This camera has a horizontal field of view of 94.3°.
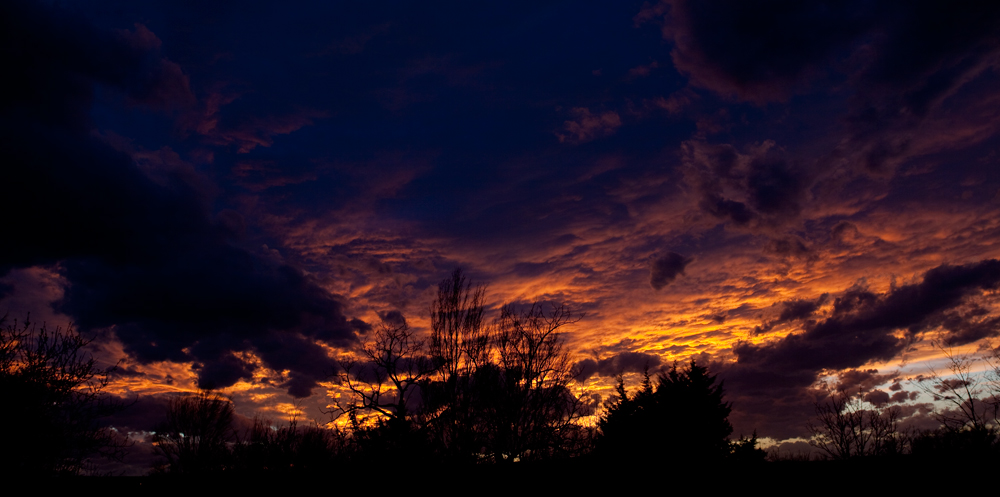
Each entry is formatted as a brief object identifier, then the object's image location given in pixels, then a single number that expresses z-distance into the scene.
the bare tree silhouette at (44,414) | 16.12
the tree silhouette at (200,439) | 38.03
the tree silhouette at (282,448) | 36.69
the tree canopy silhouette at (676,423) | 32.75
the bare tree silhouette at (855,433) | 33.69
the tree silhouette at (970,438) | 13.52
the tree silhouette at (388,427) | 22.62
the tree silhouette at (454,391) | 22.78
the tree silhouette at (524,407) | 23.34
